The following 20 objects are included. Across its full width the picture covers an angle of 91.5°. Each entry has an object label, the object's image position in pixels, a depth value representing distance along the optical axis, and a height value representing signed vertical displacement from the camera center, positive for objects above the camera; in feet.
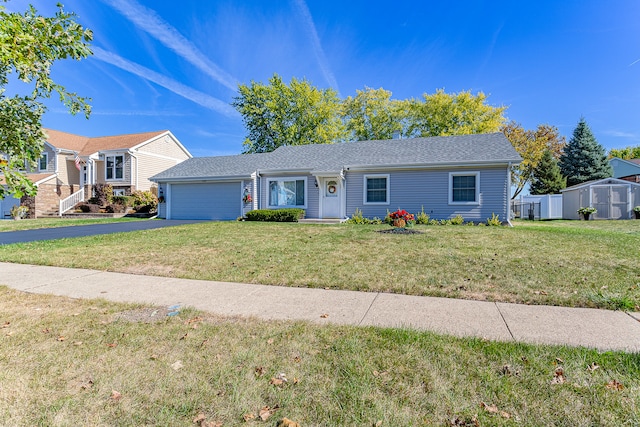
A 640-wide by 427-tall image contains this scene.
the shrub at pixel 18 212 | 69.05 -0.44
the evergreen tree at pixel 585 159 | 98.27 +16.02
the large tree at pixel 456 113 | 97.45 +30.92
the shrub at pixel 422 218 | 47.88 -1.34
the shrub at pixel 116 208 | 73.46 +0.43
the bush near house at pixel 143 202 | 76.18 +1.93
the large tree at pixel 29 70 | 9.39 +5.09
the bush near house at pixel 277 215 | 52.90 -0.92
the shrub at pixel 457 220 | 47.13 -1.64
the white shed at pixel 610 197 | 64.49 +2.53
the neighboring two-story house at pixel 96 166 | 80.33 +12.39
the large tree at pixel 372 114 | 110.11 +34.43
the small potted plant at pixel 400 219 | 37.14 -1.15
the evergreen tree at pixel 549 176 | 97.19 +10.56
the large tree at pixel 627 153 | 177.78 +32.58
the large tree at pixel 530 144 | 104.68 +22.66
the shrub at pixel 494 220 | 45.27 -1.59
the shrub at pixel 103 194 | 78.18 +4.01
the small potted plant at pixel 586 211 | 65.52 -0.41
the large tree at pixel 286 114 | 109.29 +34.58
